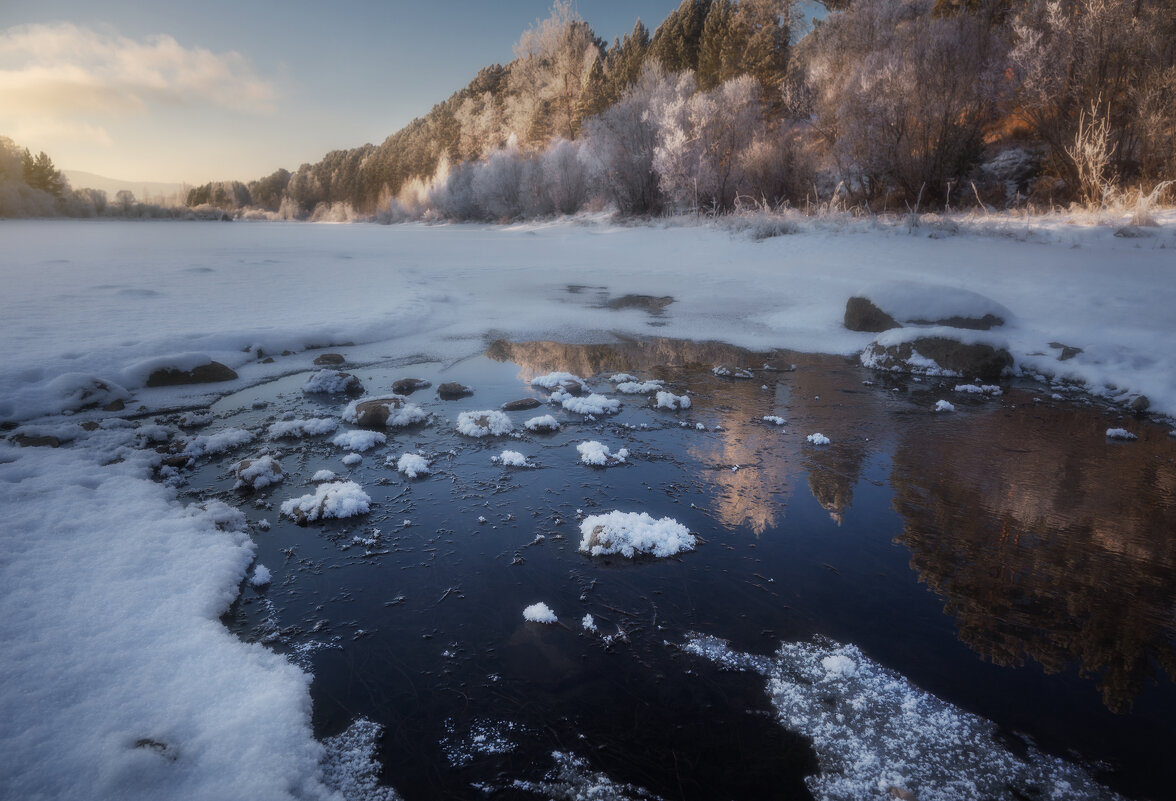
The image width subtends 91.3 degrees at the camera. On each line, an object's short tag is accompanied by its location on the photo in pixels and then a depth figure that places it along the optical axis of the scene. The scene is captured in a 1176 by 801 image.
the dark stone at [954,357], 6.09
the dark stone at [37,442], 4.10
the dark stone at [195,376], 5.66
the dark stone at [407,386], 5.69
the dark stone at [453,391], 5.54
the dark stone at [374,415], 4.81
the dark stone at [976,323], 7.08
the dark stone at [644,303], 9.79
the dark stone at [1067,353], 6.17
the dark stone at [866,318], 7.54
